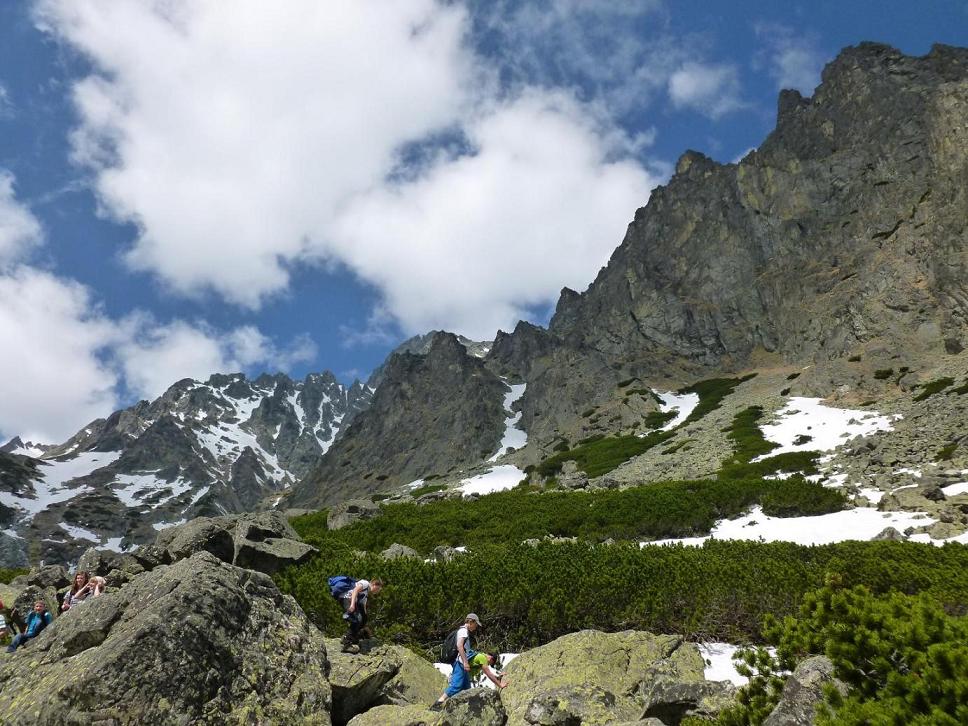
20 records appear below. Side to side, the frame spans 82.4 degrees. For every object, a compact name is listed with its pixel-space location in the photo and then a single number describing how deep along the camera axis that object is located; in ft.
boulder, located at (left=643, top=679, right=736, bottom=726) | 24.88
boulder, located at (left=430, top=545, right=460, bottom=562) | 69.46
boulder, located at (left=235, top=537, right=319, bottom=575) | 60.70
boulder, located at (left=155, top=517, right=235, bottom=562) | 60.34
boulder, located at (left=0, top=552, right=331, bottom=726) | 22.66
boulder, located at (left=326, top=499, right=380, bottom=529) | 119.65
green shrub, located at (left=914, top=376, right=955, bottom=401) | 176.39
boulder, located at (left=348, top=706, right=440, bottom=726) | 26.39
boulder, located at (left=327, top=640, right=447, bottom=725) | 29.37
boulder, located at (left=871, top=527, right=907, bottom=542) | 64.64
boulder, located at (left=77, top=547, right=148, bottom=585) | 66.85
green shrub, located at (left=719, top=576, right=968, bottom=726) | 15.02
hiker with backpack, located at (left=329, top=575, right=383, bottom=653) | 34.81
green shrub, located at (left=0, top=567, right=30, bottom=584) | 86.69
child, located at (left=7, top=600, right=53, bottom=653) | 46.70
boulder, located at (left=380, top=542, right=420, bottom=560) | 71.97
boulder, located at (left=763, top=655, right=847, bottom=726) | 18.72
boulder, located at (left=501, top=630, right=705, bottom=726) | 28.40
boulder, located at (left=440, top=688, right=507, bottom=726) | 24.94
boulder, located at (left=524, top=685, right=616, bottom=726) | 26.63
